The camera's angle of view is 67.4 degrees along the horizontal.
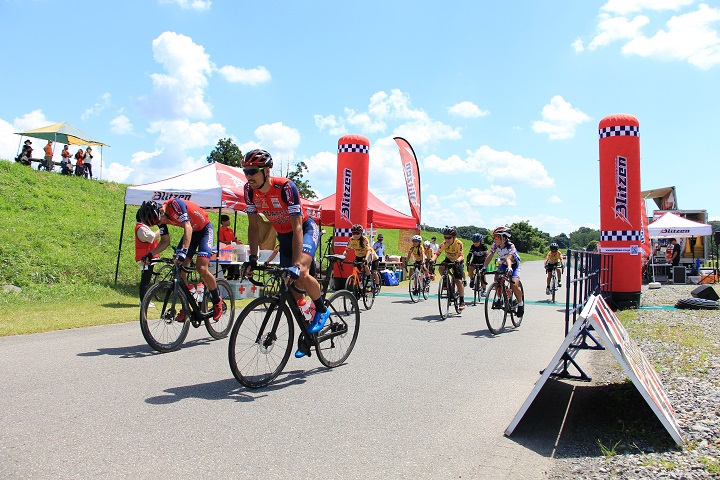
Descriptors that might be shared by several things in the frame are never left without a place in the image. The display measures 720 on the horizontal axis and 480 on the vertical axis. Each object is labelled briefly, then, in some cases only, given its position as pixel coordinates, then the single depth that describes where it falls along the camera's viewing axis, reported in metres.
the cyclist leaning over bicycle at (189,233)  7.43
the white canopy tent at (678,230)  27.55
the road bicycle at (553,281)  16.07
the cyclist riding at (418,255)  15.25
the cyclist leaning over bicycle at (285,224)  5.58
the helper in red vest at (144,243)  10.07
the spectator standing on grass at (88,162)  29.75
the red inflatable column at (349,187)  18.97
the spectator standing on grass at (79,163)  29.44
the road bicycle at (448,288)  11.73
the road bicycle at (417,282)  15.18
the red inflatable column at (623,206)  13.36
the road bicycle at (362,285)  12.84
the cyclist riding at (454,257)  11.84
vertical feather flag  24.97
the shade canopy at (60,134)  29.44
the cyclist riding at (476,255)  13.41
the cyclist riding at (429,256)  15.45
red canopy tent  21.73
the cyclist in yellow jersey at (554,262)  17.61
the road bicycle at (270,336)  5.21
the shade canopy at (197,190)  13.94
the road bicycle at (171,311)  6.72
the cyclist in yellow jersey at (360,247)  13.86
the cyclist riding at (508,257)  10.19
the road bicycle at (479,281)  13.05
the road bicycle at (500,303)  9.46
